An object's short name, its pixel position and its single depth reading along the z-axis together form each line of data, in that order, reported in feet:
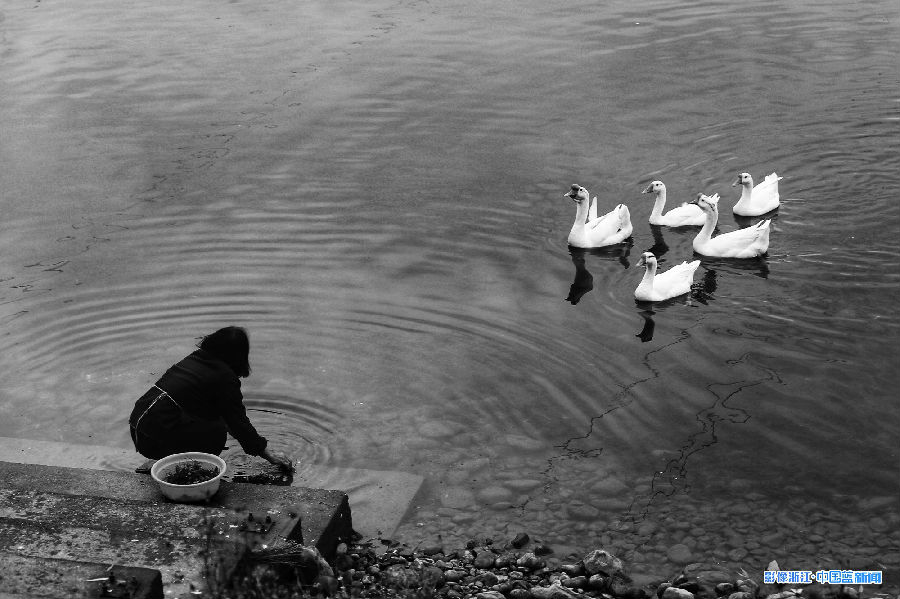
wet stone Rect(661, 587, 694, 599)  25.77
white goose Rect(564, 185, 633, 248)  48.80
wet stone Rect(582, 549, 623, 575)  26.91
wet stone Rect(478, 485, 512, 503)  31.14
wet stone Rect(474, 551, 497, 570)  27.53
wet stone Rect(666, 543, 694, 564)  28.09
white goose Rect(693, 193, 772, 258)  46.96
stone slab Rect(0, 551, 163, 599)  20.42
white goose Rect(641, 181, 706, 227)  50.24
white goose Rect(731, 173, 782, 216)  50.01
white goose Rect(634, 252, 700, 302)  43.78
